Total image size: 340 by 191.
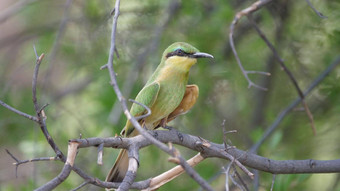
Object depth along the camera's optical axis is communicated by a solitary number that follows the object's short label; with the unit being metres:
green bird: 5.89
